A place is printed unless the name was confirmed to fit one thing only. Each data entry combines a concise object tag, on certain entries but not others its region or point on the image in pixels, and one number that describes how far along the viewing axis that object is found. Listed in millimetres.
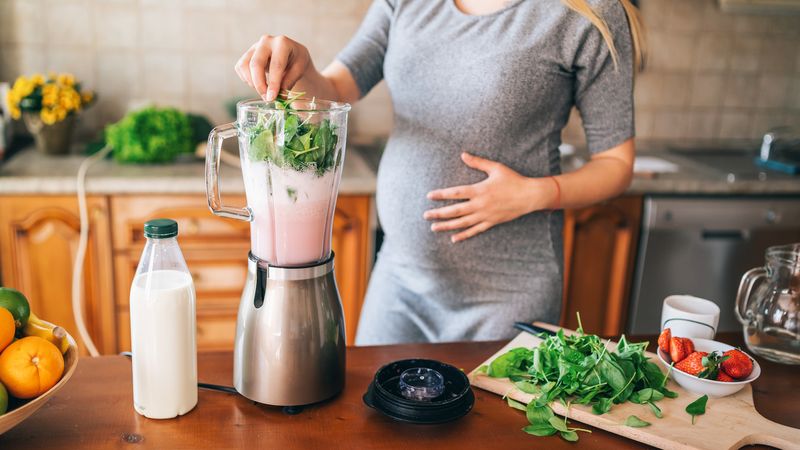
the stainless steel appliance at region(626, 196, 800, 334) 2176
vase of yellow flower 2025
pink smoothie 859
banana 854
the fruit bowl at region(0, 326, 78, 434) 752
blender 849
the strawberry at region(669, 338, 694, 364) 962
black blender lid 863
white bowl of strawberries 933
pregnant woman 1168
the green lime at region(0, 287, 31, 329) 828
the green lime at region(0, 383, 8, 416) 755
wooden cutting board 845
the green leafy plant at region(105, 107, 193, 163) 1984
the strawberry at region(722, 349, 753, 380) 937
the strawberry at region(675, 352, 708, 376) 939
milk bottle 830
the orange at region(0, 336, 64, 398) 773
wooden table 827
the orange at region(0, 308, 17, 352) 791
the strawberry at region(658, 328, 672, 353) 990
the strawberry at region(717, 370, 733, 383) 938
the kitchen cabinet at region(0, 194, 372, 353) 1918
